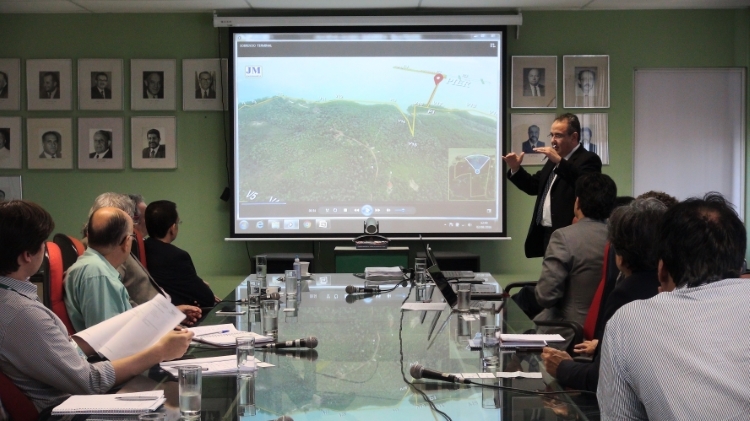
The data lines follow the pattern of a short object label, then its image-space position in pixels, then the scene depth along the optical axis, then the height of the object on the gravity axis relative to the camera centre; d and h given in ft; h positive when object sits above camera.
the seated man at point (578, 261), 11.93 -1.04
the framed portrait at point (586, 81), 22.61 +3.15
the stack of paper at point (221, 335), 9.10 -1.67
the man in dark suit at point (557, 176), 16.83 +0.35
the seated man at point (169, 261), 14.07 -1.17
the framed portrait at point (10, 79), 22.72 +3.37
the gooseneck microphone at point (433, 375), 7.30 -1.68
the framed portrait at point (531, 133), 22.54 +1.68
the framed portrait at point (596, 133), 22.65 +1.67
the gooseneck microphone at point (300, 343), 8.80 -1.66
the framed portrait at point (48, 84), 22.69 +3.21
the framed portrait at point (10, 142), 22.77 +1.56
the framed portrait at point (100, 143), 22.75 +1.51
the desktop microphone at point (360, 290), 13.71 -1.68
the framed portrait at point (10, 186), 22.81 +0.30
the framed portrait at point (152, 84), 22.65 +3.17
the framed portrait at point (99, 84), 22.68 +3.20
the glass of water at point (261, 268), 14.15 -1.32
